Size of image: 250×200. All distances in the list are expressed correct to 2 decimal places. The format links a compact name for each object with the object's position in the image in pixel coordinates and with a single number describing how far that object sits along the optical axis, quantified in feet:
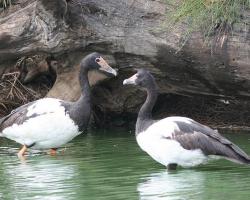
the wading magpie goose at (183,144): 54.13
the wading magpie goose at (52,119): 65.51
